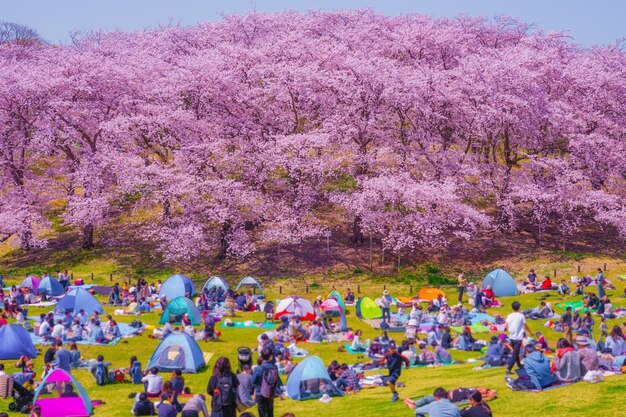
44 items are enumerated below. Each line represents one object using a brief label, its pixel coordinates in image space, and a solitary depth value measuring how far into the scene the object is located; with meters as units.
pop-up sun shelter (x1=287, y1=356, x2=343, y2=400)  20.28
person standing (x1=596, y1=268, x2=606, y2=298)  33.34
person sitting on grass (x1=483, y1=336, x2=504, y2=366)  21.72
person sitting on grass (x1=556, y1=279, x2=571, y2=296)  35.18
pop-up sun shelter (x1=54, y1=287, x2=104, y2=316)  32.03
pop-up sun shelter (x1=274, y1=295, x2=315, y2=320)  31.67
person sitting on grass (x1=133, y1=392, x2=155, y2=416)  19.02
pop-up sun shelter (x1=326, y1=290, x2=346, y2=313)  32.19
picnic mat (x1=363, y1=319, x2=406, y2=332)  30.34
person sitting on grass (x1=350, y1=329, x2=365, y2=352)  26.72
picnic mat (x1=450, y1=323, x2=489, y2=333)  29.28
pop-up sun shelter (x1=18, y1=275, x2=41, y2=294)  36.72
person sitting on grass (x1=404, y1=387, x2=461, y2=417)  13.45
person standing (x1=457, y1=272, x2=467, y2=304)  34.19
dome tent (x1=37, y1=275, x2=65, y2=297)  36.53
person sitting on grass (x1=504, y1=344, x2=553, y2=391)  17.39
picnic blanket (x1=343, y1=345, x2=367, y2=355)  26.48
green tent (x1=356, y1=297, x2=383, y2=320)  32.00
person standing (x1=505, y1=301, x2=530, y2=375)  18.78
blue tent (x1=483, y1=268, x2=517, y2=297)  36.41
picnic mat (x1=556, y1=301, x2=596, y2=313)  31.53
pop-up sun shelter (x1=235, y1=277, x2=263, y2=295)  37.29
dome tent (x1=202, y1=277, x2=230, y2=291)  36.85
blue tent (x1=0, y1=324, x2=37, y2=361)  25.59
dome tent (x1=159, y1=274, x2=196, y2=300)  36.38
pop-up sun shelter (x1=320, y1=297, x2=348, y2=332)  31.75
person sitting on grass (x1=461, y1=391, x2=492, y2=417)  13.47
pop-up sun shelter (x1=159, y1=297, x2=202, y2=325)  31.34
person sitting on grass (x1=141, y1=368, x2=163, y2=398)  20.48
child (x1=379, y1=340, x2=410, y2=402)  19.33
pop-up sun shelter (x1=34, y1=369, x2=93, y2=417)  18.92
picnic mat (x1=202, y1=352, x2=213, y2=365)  25.29
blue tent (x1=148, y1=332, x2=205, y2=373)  24.03
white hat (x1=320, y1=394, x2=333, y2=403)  19.83
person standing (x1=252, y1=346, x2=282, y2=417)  14.56
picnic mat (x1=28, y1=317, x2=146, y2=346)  28.19
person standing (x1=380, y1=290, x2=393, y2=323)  30.94
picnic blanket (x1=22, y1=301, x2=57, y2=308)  35.00
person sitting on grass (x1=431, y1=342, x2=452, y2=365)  24.50
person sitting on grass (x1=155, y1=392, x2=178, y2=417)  16.47
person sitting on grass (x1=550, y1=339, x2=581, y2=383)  17.66
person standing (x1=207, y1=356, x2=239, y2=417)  13.62
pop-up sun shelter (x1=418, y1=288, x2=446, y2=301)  35.00
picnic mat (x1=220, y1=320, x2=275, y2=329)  31.17
